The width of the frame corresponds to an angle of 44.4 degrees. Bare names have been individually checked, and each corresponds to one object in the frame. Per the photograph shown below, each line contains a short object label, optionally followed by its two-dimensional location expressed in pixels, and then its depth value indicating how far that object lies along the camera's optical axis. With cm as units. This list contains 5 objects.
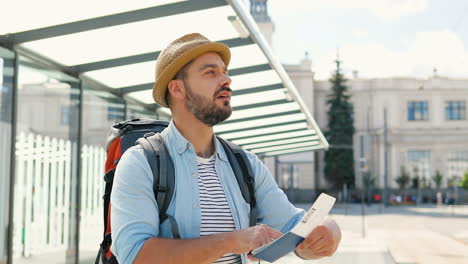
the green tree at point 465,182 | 4846
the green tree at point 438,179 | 4872
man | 159
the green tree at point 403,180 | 4950
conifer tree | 4950
